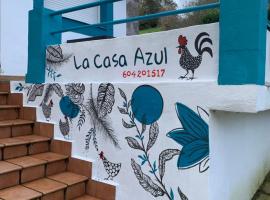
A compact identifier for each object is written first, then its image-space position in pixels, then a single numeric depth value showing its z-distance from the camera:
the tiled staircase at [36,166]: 2.84
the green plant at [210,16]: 6.81
